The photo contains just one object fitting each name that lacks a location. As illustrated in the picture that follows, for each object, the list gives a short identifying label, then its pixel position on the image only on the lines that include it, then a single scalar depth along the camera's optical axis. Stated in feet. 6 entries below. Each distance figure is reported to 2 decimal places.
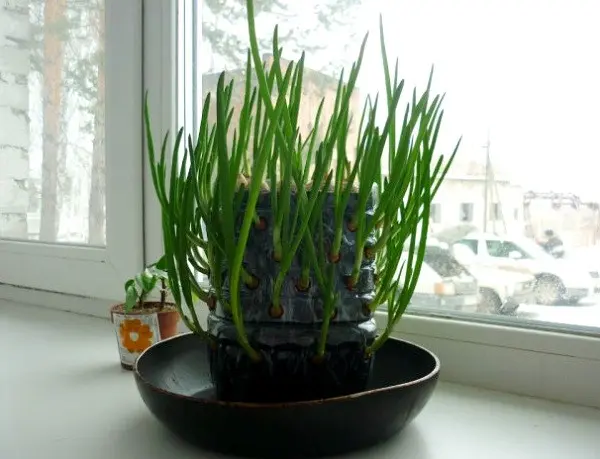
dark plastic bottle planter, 1.61
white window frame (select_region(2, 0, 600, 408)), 2.15
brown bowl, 1.49
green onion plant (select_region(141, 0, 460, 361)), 1.50
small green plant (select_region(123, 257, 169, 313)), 2.51
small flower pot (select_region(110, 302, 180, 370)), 2.56
